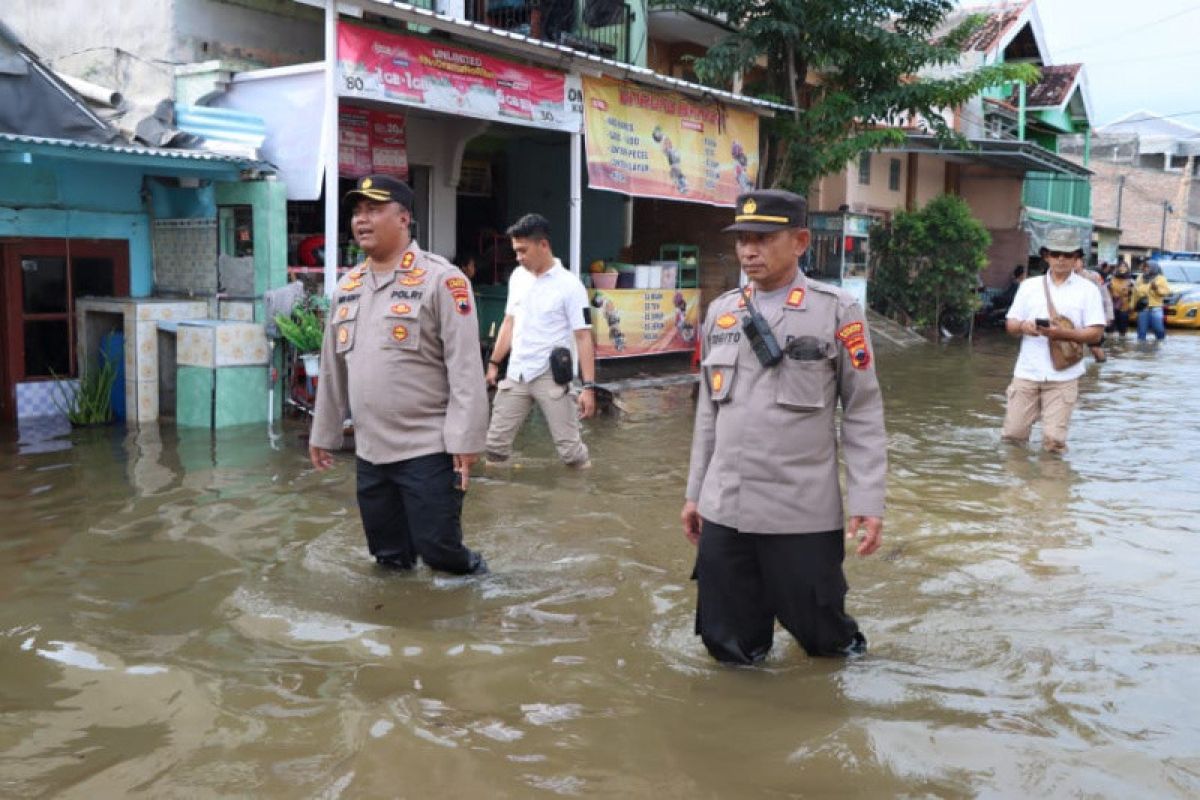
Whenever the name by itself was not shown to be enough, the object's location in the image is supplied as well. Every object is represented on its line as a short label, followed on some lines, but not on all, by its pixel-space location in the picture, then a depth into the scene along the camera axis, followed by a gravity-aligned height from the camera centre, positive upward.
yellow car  25.64 -0.39
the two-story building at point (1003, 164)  22.81 +2.85
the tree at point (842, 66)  14.93 +3.01
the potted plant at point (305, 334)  9.10 -0.48
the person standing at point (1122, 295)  22.00 -0.06
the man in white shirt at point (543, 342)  7.32 -0.40
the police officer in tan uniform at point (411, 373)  4.65 -0.40
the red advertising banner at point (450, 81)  9.39 +1.82
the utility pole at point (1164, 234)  45.06 +2.40
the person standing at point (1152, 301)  21.36 -0.16
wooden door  9.49 -0.22
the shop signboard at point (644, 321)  13.17 -0.49
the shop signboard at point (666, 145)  12.27 +1.64
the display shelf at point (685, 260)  15.29 +0.31
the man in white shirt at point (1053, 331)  7.89 -0.28
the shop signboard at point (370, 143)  11.92 +1.45
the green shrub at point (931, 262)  21.05 +0.49
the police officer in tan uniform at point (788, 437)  3.66 -0.50
